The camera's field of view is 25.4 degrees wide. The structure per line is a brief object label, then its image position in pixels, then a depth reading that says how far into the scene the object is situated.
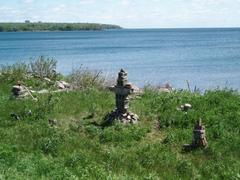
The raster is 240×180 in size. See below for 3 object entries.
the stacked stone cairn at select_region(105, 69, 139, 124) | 18.02
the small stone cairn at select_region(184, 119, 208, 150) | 15.13
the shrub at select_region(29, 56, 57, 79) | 27.80
